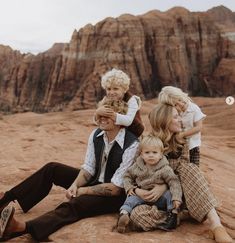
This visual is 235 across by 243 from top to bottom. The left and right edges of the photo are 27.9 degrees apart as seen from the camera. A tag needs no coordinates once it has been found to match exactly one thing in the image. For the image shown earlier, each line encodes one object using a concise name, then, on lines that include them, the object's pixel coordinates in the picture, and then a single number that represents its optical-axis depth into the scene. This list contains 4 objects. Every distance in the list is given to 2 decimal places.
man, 4.03
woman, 3.79
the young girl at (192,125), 4.77
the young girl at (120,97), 4.21
